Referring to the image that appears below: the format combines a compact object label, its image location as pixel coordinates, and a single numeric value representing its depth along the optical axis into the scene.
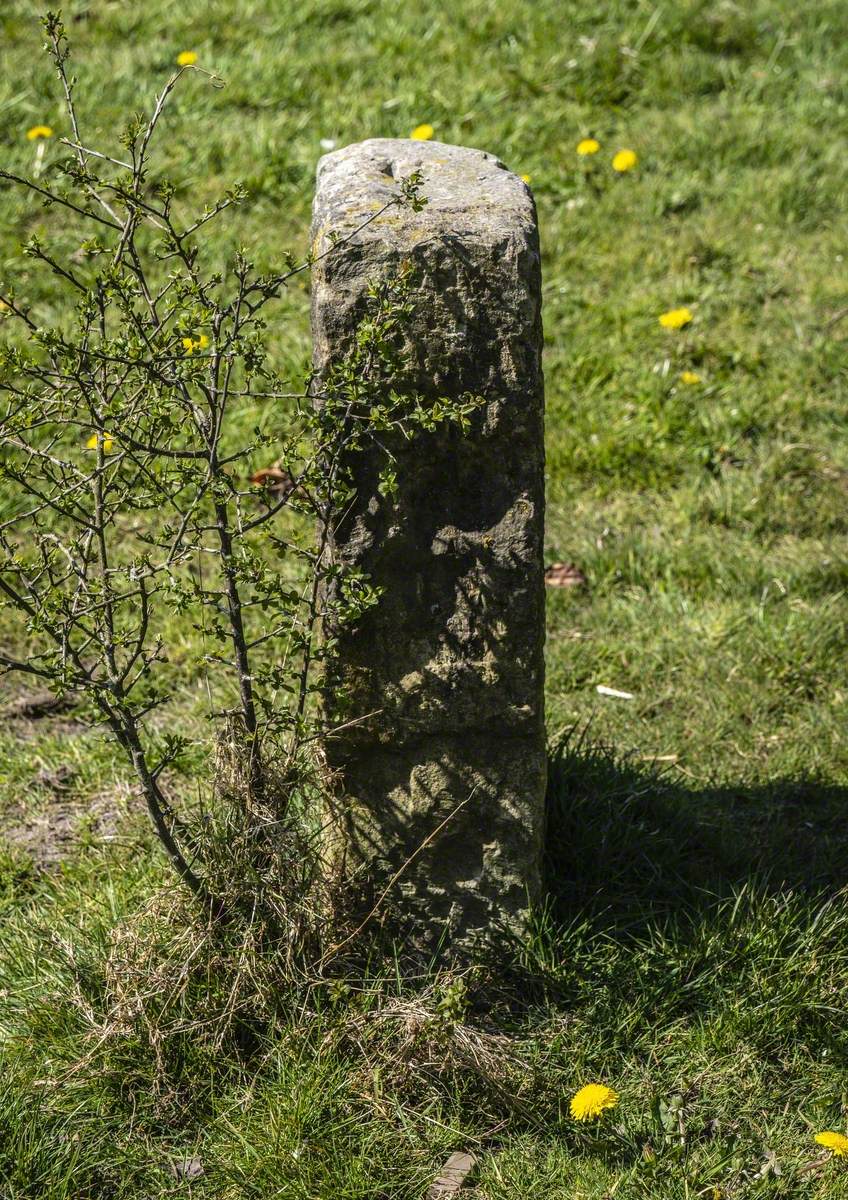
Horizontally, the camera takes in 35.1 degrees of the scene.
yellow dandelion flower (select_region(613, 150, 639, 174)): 6.39
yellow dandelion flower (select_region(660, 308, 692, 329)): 5.61
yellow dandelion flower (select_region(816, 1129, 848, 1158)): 2.79
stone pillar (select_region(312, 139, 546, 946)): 2.76
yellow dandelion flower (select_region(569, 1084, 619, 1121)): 2.87
